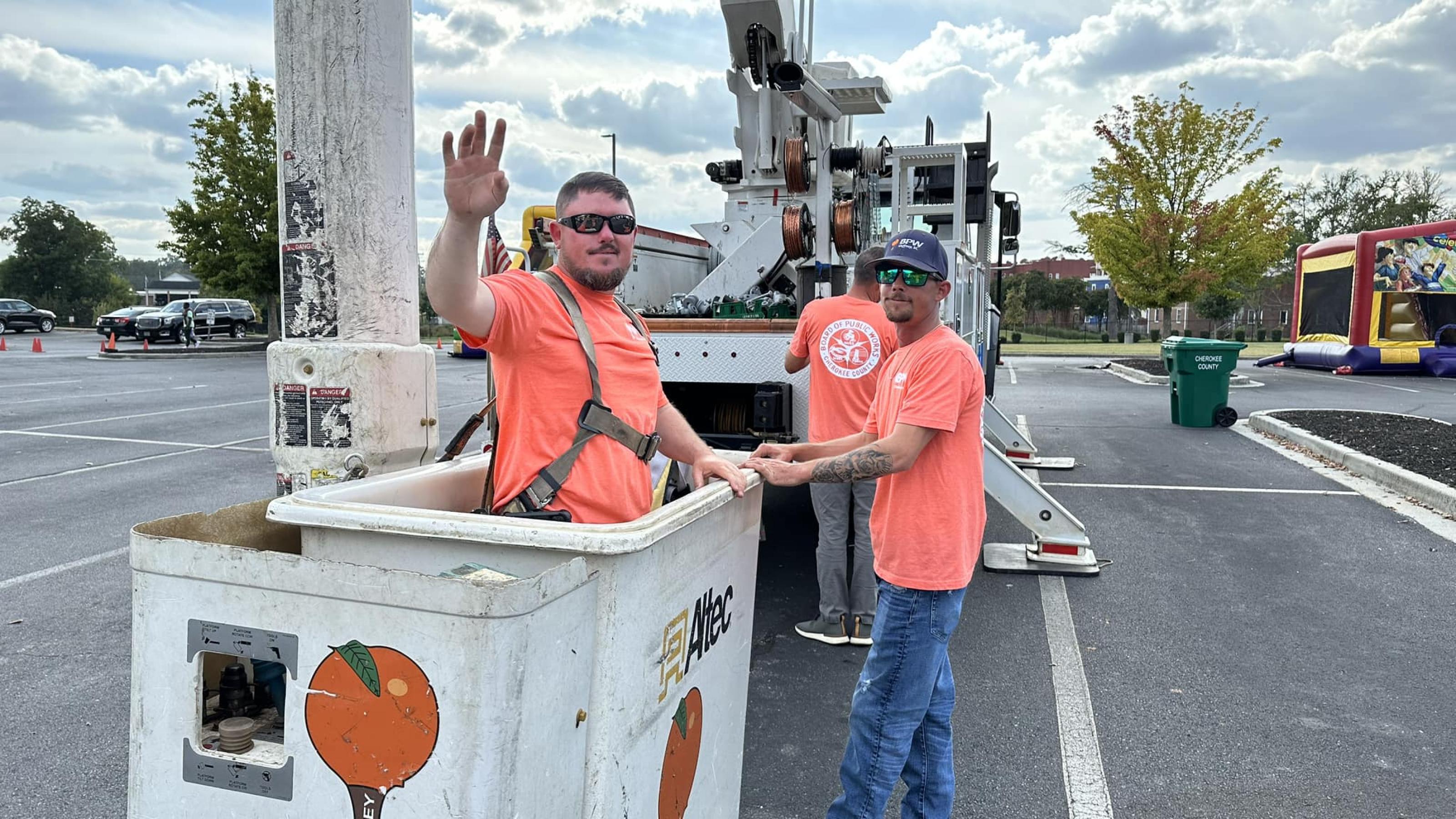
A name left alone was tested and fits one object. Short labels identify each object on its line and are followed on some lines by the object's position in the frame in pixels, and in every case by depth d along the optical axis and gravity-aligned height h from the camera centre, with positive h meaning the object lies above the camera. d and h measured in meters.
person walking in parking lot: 31.55 -0.05
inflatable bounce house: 20.23 +1.14
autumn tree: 22.19 +3.46
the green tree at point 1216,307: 51.25 +2.53
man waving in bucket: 1.91 -0.04
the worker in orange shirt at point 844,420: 4.66 -0.42
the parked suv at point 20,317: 40.84 +0.15
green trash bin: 11.97 -0.44
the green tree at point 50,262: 58.22 +3.83
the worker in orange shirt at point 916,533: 2.60 -0.57
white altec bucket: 1.43 -0.56
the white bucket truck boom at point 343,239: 2.25 +0.23
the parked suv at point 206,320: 31.53 +0.15
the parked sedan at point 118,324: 32.97 -0.08
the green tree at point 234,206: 30.00 +4.05
